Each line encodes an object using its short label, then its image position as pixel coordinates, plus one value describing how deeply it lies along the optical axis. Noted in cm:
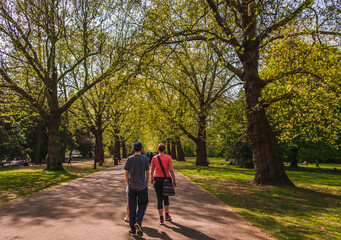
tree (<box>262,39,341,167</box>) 851
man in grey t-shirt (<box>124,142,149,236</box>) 456
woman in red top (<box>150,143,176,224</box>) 539
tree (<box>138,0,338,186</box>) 986
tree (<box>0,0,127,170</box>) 1589
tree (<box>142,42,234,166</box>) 2300
